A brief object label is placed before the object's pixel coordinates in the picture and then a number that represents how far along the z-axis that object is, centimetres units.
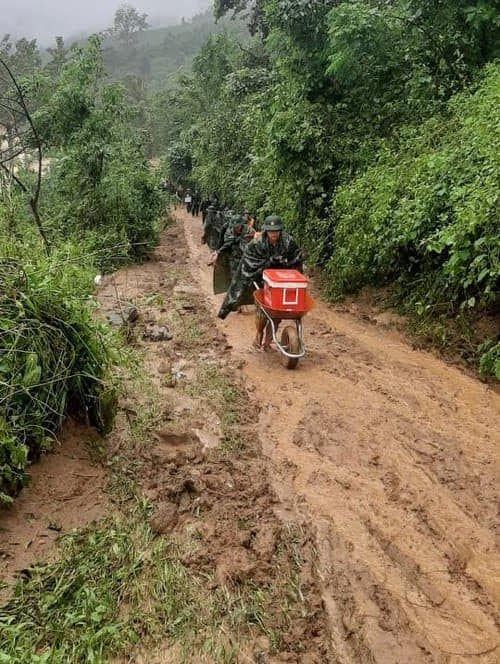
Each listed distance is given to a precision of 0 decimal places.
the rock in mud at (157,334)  733
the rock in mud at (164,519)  334
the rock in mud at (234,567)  294
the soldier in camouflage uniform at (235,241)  985
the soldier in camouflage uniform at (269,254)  652
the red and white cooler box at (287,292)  581
